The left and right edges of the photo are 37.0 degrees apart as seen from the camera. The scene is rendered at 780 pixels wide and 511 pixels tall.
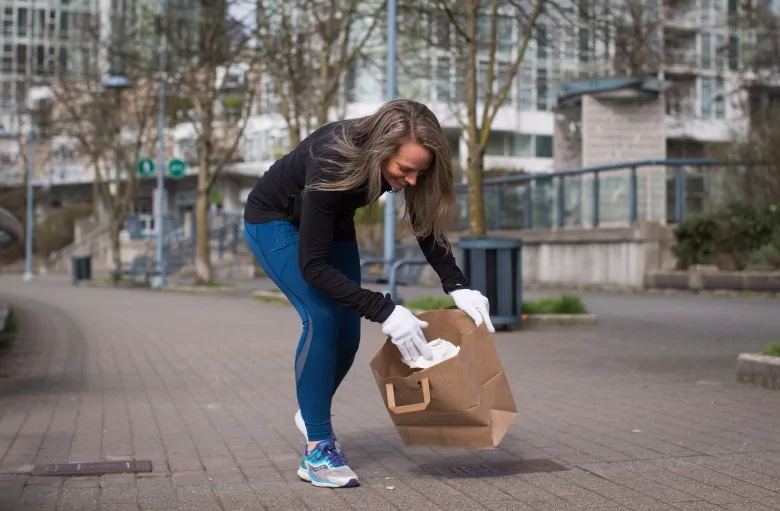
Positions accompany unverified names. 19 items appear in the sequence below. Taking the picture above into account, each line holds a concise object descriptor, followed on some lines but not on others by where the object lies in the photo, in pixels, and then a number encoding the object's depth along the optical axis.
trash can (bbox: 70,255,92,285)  37.12
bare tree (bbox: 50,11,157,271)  38.09
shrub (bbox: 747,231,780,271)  19.44
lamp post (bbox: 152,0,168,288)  30.62
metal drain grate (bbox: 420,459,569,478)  5.10
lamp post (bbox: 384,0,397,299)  17.42
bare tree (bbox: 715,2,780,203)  21.22
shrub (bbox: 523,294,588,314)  13.93
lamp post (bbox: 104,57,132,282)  32.19
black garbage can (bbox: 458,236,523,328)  12.17
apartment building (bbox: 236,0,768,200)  35.88
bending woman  4.43
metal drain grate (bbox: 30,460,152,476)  5.20
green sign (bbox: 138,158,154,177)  31.97
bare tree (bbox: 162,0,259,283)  26.70
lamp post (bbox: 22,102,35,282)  46.48
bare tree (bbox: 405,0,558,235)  14.59
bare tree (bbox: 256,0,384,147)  22.23
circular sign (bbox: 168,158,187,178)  30.30
